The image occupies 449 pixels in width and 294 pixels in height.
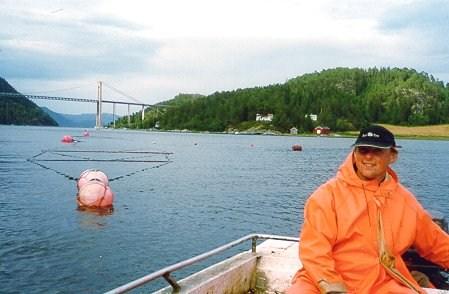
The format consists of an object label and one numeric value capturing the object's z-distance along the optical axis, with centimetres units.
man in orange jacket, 405
